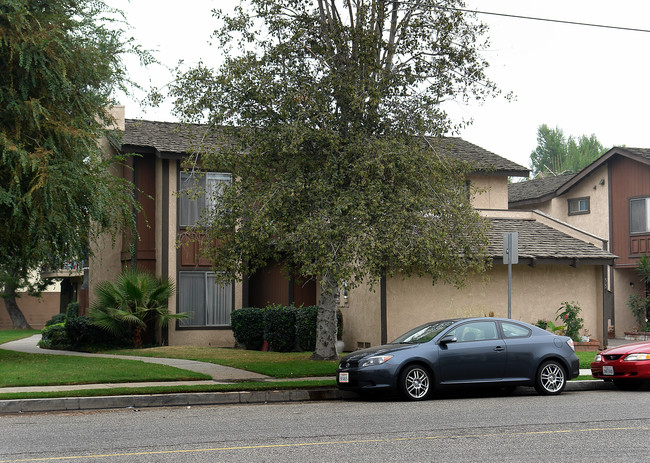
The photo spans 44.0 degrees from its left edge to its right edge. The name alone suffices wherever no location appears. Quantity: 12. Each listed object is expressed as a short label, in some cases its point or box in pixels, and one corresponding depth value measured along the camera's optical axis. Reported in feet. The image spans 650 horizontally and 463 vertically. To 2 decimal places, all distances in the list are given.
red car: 47.70
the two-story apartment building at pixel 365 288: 70.74
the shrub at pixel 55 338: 79.05
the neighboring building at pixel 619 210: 100.07
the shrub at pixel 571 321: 72.69
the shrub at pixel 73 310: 98.58
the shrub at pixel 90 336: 76.23
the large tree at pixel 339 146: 50.55
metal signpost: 52.75
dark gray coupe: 43.14
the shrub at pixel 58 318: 132.15
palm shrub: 74.84
